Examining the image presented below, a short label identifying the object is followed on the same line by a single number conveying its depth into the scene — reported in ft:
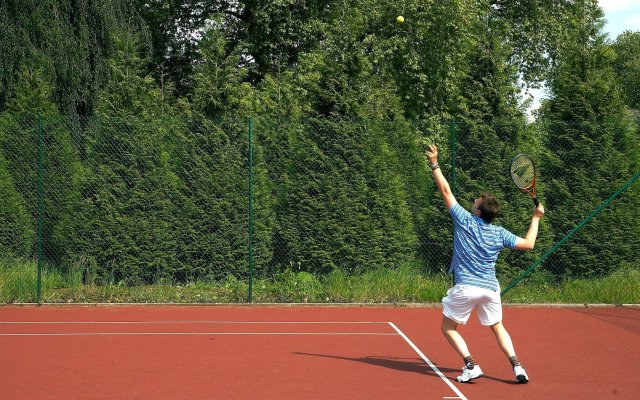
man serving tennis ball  21.76
